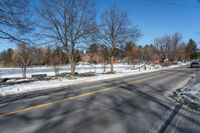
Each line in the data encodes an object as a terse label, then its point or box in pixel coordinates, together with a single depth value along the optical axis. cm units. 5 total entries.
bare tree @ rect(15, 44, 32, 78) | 1859
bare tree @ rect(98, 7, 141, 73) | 2221
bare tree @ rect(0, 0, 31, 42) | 935
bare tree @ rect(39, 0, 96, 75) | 1667
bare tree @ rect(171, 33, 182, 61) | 5038
